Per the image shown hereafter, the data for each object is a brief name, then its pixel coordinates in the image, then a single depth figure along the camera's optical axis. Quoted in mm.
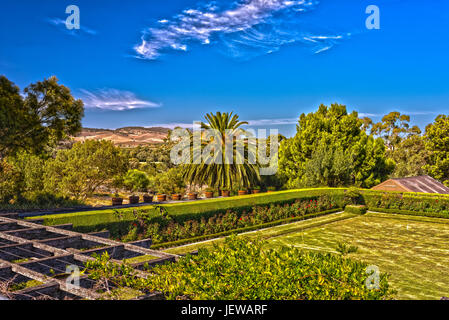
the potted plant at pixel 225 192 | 35250
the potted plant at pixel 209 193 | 34844
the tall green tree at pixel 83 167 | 26328
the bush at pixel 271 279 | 4059
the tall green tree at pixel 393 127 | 75688
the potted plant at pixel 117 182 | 29344
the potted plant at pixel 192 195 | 33822
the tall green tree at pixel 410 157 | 50969
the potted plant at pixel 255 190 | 37300
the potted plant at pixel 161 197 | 31703
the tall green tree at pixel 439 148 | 44750
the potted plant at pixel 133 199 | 28756
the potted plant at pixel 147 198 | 29819
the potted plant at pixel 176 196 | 32641
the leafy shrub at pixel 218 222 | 17531
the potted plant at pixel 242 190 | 34306
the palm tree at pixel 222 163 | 34281
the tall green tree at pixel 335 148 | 38562
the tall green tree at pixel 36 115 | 19625
